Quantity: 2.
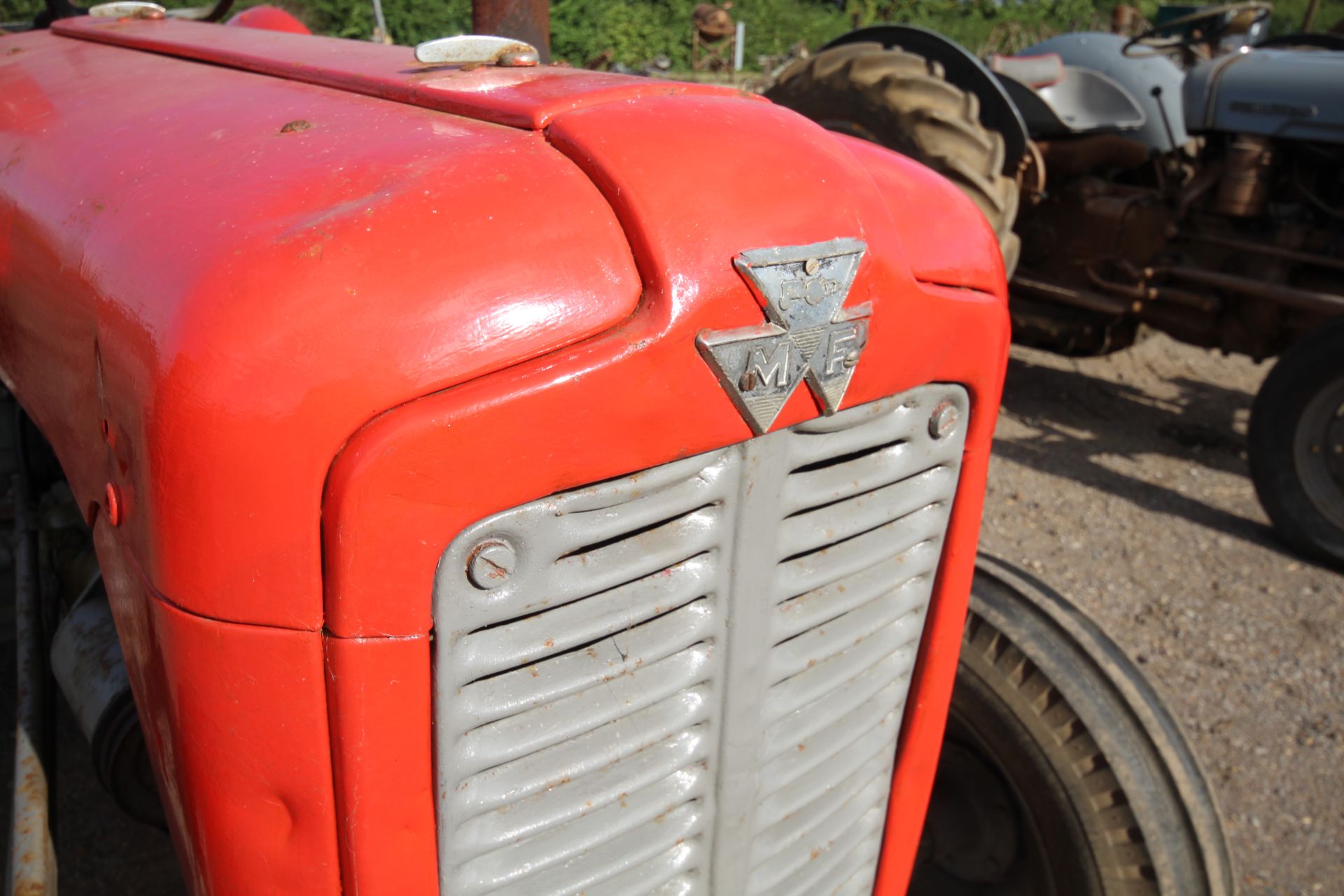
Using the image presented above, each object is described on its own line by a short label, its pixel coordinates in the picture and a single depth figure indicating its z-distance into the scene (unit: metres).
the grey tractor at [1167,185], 3.41
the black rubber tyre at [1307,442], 3.30
